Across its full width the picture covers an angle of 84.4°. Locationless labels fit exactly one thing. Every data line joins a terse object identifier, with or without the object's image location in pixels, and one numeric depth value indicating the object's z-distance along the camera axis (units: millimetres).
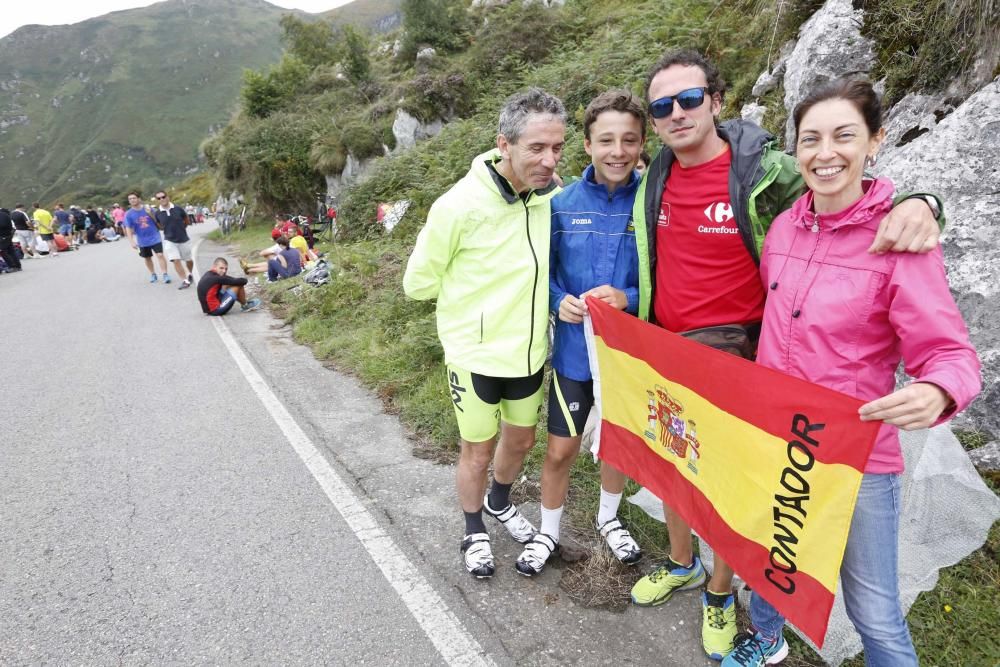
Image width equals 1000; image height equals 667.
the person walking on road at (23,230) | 19016
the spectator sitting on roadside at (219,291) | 9594
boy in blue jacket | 2586
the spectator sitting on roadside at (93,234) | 27348
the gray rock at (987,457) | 3008
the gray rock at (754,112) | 5680
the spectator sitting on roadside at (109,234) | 28500
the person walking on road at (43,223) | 20172
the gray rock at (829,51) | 4547
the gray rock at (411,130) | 18828
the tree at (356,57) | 26641
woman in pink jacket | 1714
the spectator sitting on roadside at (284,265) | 11914
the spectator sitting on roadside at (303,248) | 12602
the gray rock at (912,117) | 3814
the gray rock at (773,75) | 5629
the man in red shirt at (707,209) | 2279
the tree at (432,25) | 24594
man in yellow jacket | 2725
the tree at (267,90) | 28625
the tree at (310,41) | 40062
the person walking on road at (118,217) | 30011
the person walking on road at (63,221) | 24547
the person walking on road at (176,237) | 12202
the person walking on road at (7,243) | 15499
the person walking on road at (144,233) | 12914
